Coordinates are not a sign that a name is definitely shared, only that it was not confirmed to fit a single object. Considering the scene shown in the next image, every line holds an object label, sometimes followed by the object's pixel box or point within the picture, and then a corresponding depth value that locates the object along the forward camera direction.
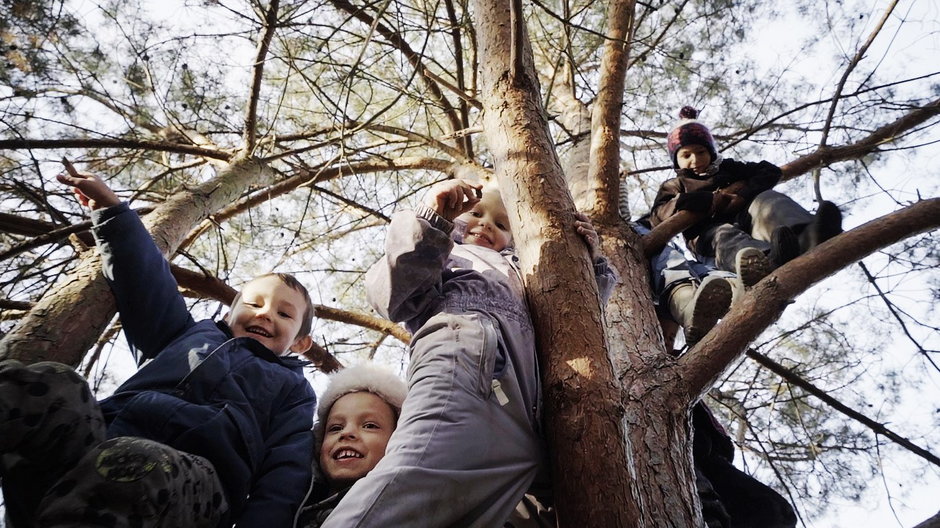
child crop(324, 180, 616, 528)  1.01
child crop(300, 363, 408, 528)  1.52
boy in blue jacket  1.02
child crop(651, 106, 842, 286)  2.04
